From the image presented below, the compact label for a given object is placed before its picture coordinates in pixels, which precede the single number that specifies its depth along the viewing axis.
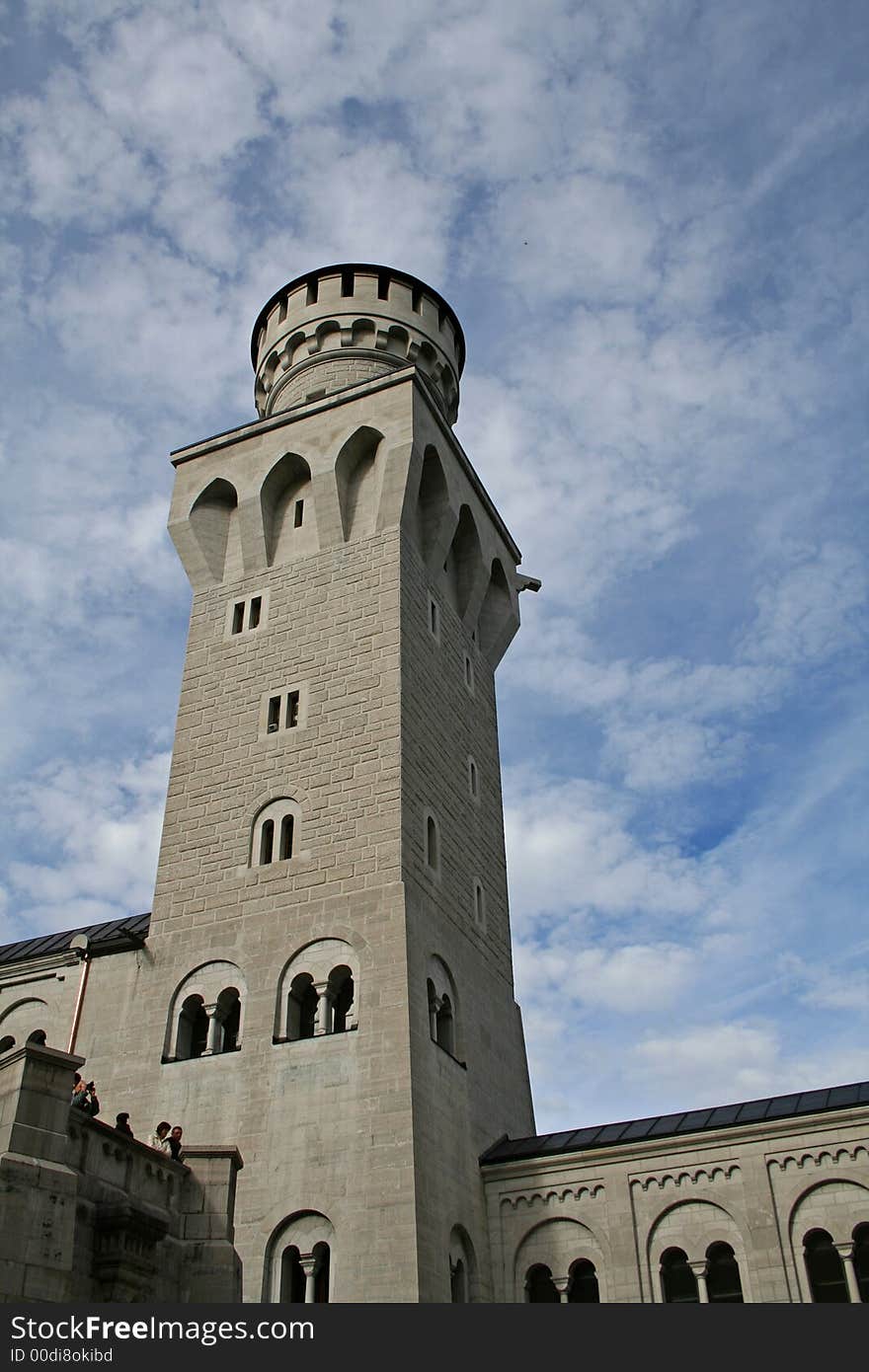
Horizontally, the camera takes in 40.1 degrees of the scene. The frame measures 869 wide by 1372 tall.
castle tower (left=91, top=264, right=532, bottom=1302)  19.58
